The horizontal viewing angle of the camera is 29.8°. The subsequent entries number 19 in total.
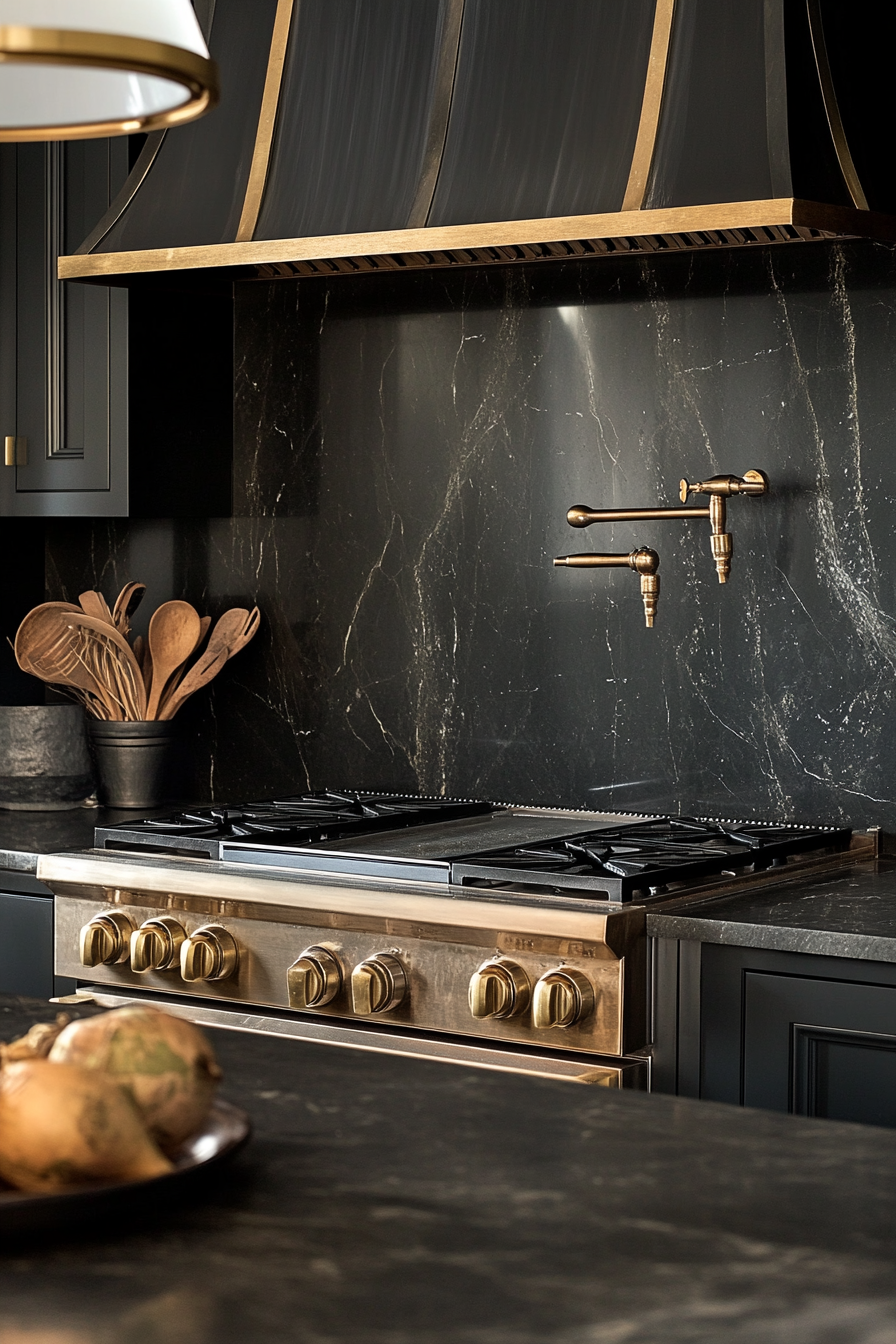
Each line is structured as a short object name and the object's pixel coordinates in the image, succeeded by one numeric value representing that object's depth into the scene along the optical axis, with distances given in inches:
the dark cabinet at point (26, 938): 103.3
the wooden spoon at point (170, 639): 127.4
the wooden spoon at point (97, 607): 128.6
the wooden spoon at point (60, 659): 126.9
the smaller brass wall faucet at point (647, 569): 107.7
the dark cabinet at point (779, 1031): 78.4
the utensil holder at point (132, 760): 125.3
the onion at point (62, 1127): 34.7
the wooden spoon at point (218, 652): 127.2
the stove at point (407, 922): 83.2
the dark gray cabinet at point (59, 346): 121.1
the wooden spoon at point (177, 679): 128.3
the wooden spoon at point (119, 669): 125.6
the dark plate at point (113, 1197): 34.5
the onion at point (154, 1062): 36.4
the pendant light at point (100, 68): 41.3
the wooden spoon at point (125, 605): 128.1
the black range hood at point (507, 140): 93.7
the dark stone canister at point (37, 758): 124.8
